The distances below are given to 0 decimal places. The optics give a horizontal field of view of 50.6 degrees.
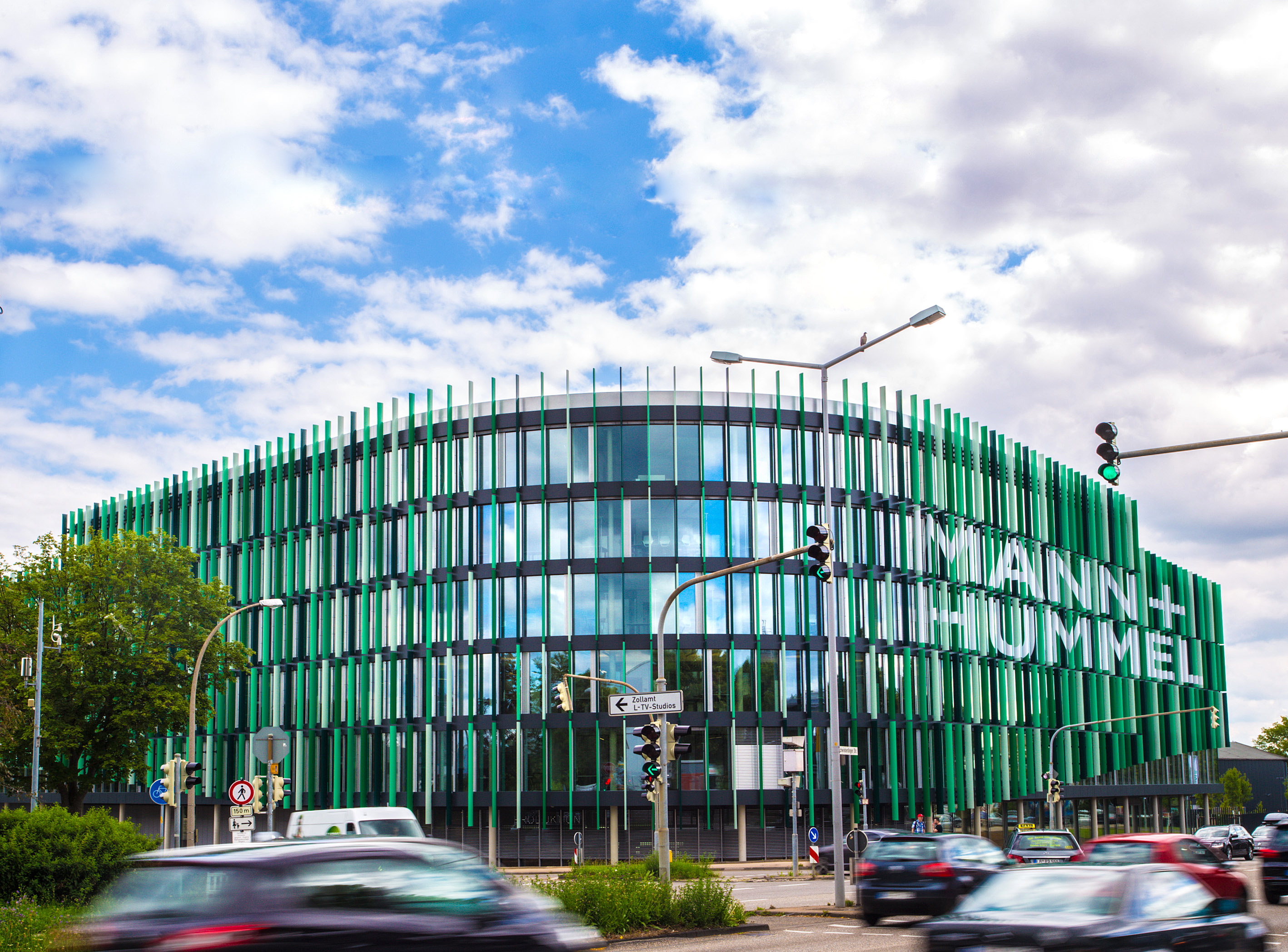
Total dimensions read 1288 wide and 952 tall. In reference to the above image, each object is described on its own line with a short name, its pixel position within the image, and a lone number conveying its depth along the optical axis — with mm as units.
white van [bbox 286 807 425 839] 28500
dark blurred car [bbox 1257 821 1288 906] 22812
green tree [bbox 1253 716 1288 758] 122062
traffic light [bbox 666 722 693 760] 24641
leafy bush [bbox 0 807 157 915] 20781
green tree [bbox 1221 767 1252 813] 103188
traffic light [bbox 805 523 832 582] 20750
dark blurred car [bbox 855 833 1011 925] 20594
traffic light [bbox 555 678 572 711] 37969
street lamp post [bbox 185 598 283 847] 32781
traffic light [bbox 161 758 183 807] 32594
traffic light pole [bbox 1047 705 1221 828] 57656
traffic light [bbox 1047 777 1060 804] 56844
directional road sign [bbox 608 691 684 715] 22375
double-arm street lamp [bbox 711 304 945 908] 24194
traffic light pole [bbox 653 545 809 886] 21938
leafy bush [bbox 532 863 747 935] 18969
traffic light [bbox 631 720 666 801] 23625
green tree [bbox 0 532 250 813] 45531
